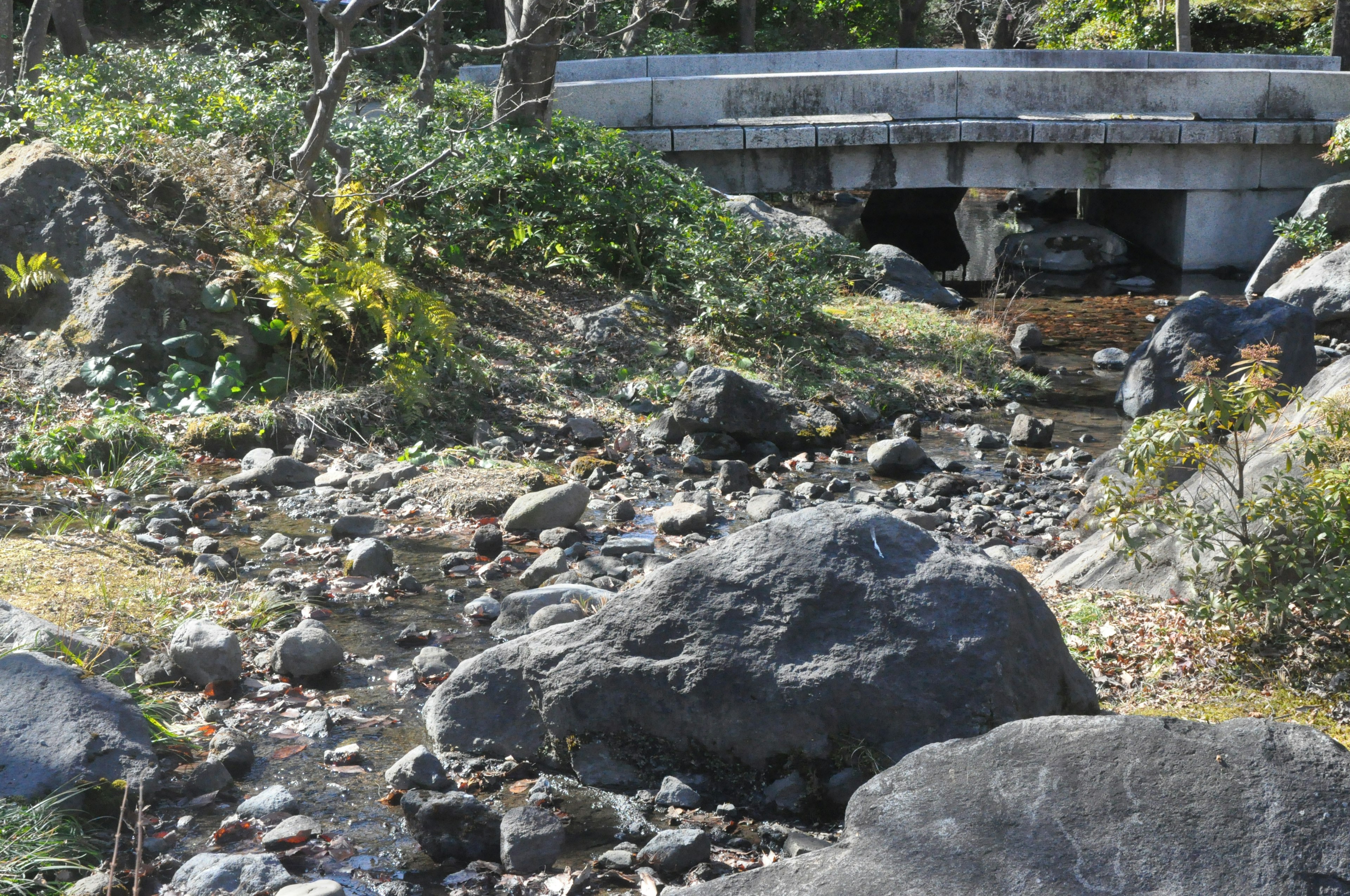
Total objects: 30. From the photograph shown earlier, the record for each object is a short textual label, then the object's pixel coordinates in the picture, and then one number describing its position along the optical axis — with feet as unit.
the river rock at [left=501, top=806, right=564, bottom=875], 11.73
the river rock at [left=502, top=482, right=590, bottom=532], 22.06
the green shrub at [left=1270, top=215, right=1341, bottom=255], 46.60
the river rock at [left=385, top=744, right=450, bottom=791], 12.90
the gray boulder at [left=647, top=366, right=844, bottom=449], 28.09
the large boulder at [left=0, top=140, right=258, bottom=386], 28.12
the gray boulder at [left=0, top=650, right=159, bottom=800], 11.68
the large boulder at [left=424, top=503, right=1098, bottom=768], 12.49
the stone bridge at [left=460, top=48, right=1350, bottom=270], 50.96
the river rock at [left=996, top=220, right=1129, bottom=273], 54.95
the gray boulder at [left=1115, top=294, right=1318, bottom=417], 29.37
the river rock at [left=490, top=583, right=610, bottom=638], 17.19
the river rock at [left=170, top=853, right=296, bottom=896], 10.77
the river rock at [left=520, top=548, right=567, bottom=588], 19.44
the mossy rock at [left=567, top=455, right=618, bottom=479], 26.03
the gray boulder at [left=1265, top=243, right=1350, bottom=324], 39.93
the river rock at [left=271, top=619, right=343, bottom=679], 15.66
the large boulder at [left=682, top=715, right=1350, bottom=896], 8.41
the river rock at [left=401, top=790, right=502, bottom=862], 11.91
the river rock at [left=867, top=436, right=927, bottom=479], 26.86
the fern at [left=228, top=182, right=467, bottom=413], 27.50
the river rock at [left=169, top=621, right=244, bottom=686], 15.12
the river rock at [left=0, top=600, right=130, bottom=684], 13.60
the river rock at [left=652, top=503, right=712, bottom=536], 22.38
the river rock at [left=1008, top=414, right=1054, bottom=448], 29.37
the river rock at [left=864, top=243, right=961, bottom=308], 42.65
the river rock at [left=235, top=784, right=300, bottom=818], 12.48
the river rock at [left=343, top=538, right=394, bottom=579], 19.51
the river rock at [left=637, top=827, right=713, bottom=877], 11.54
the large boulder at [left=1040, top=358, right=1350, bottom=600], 15.71
